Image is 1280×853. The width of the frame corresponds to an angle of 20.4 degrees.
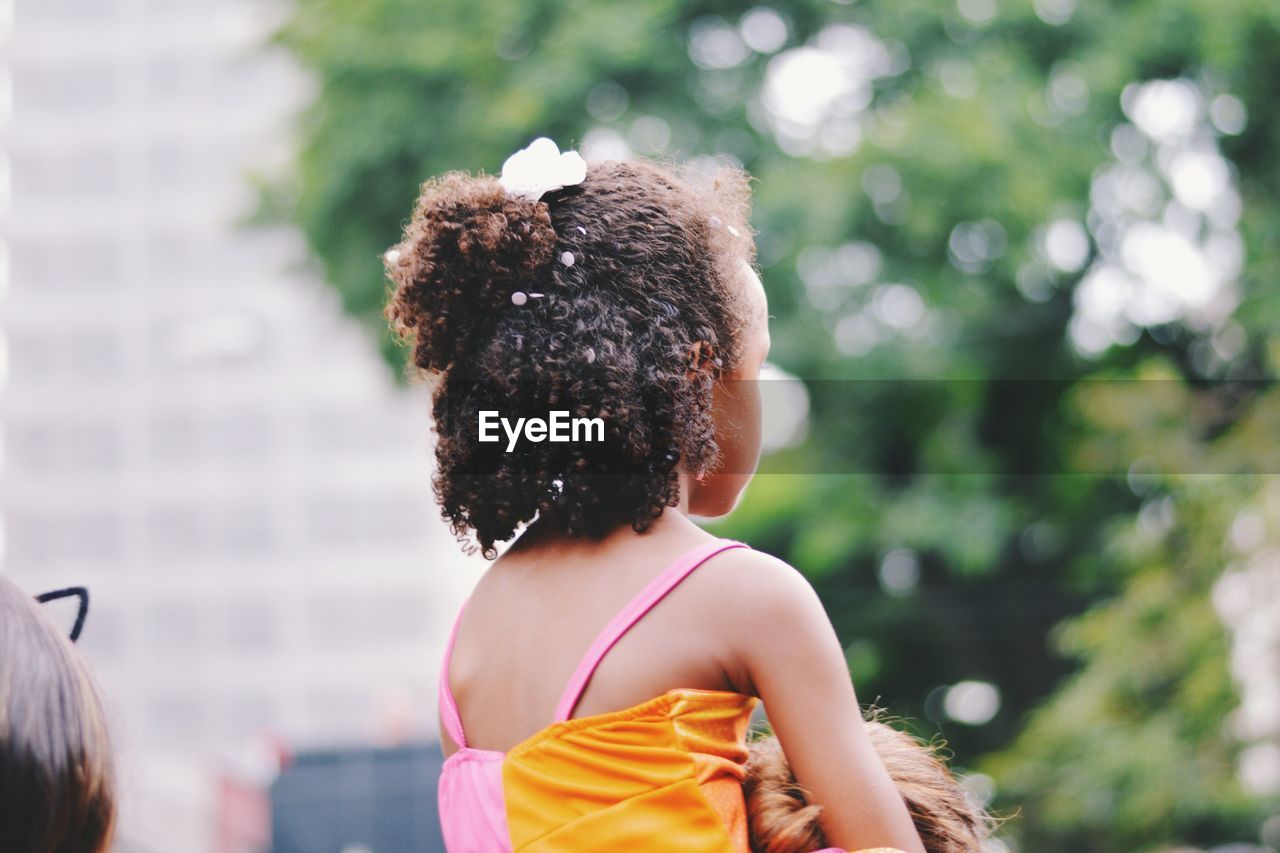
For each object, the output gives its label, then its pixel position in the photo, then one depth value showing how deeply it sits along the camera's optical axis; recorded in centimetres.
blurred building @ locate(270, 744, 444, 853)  842
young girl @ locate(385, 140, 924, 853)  188
